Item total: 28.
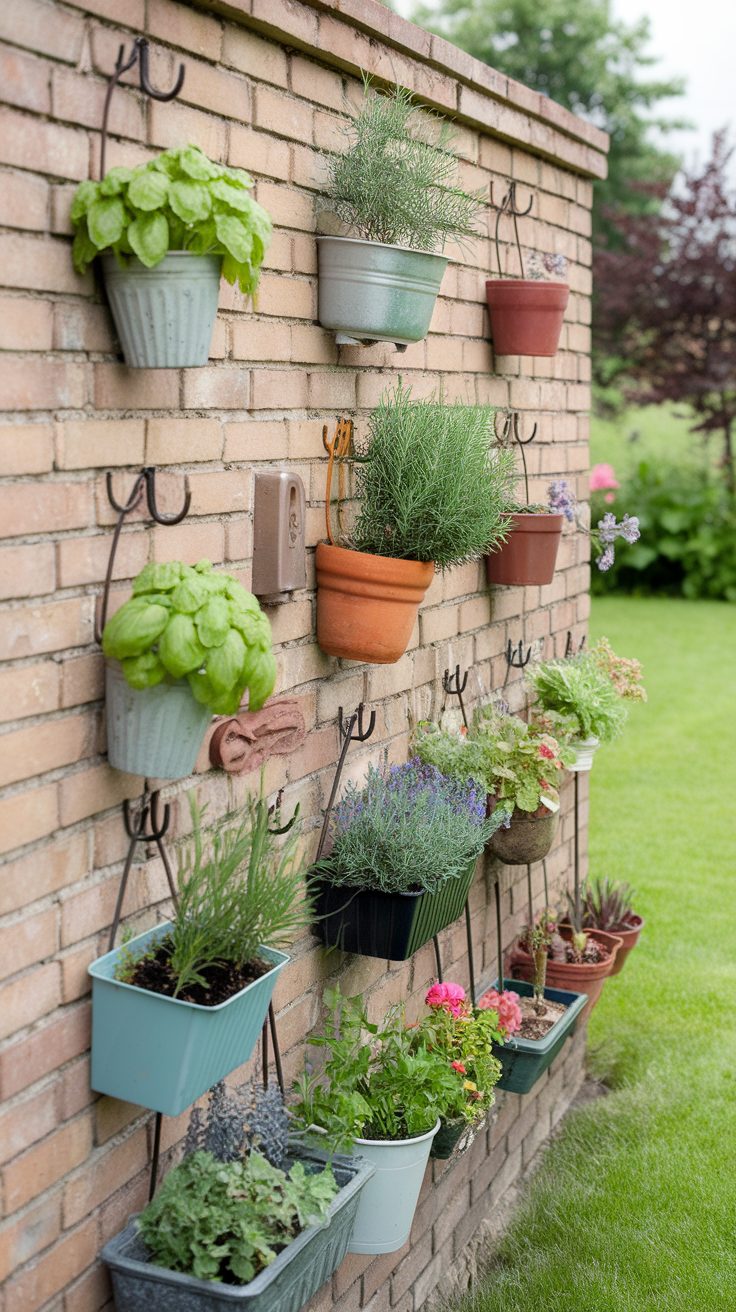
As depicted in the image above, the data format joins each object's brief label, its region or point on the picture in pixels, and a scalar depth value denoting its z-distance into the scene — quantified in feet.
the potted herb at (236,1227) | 5.90
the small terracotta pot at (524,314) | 10.14
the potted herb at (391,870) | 7.76
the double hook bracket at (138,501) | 5.92
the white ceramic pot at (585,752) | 11.41
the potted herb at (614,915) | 13.64
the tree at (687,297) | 44.32
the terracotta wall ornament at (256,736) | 7.00
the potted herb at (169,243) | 5.40
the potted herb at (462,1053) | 8.71
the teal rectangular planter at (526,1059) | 10.37
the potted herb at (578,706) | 11.09
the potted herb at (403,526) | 7.78
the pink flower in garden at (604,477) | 35.17
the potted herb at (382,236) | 7.52
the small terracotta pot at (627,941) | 13.50
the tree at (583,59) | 69.05
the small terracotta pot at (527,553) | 10.41
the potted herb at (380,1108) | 7.52
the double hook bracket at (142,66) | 5.75
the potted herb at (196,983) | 5.76
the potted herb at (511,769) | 9.42
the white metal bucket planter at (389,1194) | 7.82
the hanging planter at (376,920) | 7.79
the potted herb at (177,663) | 5.54
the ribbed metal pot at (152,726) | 5.71
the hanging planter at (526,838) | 10.08
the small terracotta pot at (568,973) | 11.98
